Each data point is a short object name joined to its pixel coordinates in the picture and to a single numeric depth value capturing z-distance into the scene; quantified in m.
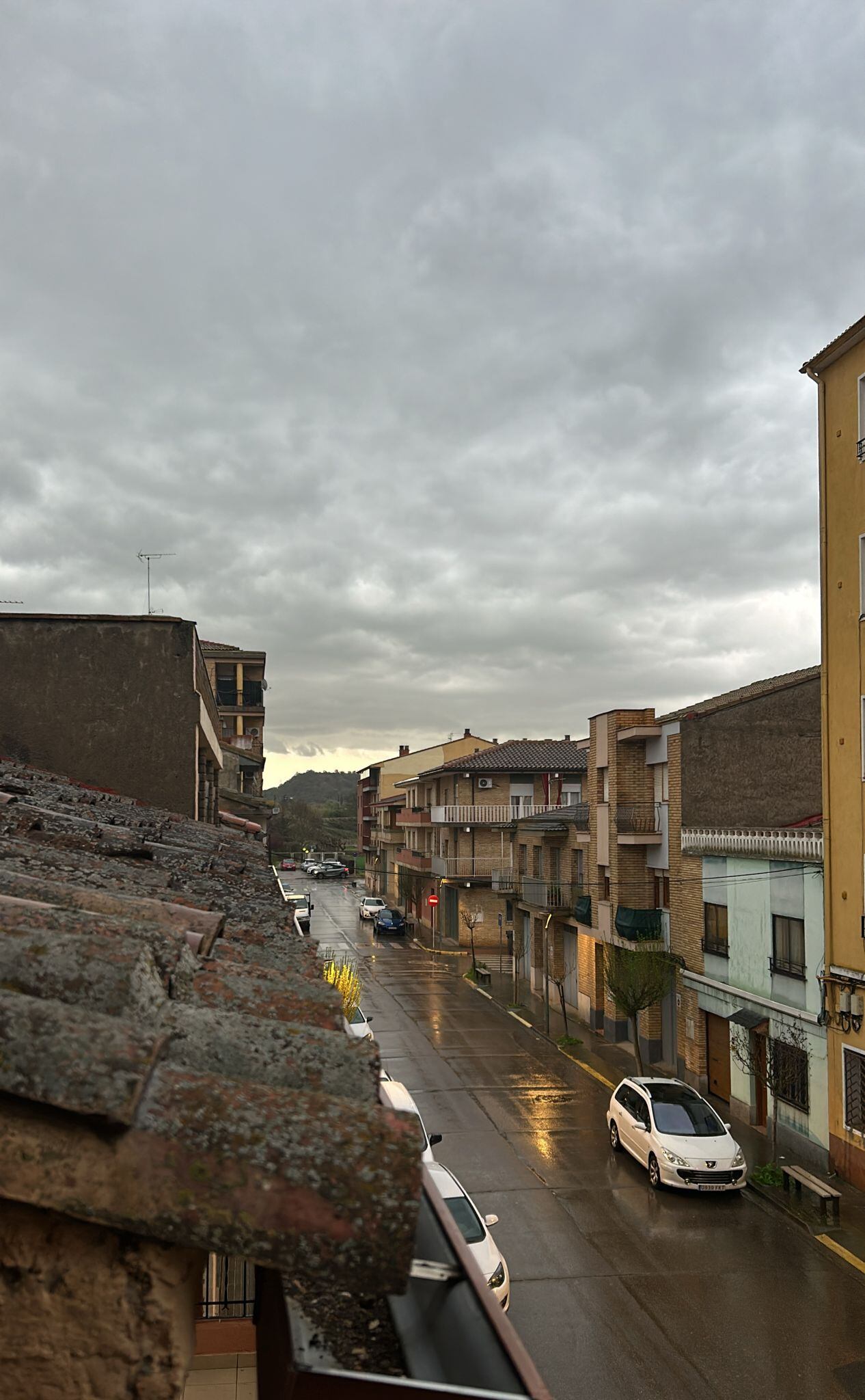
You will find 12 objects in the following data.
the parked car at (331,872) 99.56
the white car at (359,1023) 20.09
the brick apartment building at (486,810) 49.59
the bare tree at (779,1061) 18.75
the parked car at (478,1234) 11.81
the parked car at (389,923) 56.53
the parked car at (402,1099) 14.77
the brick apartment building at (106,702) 13.92
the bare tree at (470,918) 48.69
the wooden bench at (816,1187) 15.59
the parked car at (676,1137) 16.78
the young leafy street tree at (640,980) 24.48
